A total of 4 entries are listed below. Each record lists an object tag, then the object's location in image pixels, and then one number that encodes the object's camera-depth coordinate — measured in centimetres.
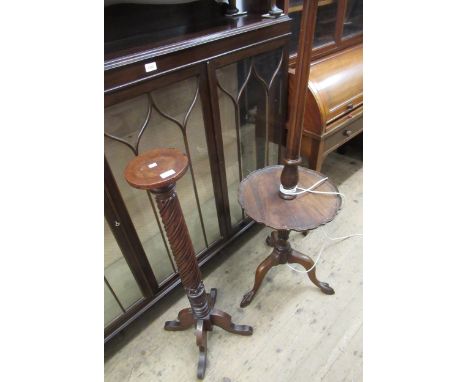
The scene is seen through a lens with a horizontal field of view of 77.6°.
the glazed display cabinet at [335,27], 149
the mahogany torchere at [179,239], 73
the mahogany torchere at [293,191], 80
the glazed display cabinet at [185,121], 86
